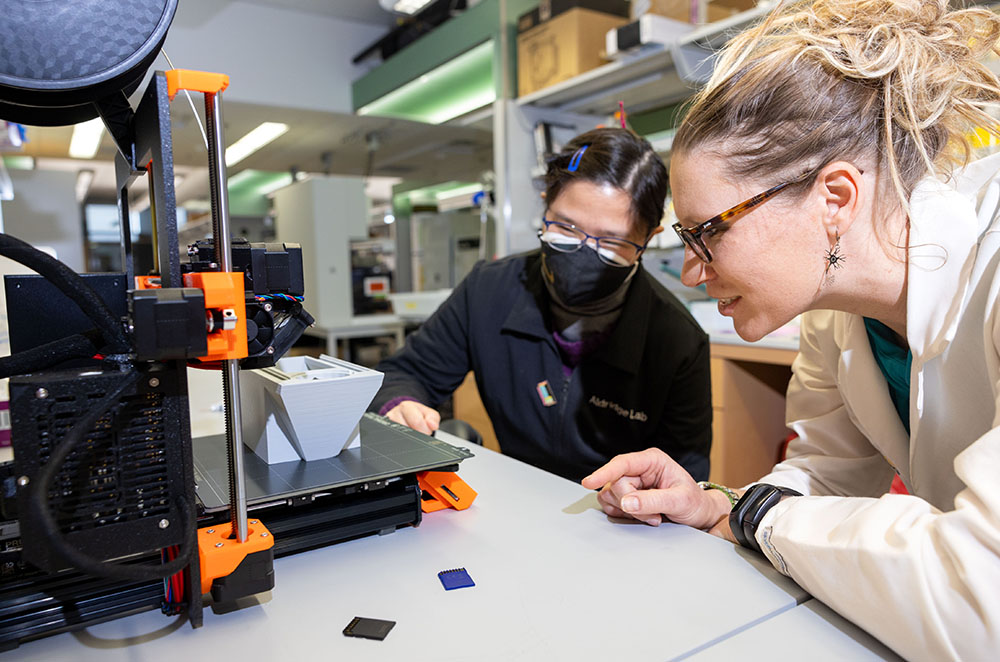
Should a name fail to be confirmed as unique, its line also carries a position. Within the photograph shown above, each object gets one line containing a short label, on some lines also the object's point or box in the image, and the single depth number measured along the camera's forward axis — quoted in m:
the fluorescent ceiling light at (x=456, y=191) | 7.54
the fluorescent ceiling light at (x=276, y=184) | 7.96
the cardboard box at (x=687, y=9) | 2.56
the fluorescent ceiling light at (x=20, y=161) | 6.02
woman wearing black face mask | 1.30
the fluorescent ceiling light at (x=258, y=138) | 4.98
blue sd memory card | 0.67
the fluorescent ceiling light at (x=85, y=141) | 4.70
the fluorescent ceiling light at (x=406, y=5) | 3.55
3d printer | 0.49
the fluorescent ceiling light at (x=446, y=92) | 4.05
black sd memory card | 0.58
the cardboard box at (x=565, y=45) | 2.86
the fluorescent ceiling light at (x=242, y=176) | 7.43
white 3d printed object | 0.77
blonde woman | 0.73
